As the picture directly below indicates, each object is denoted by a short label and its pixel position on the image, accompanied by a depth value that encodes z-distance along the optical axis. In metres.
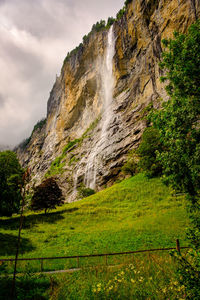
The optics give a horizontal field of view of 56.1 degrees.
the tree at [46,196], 28.78
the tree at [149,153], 33.12
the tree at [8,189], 25.41
